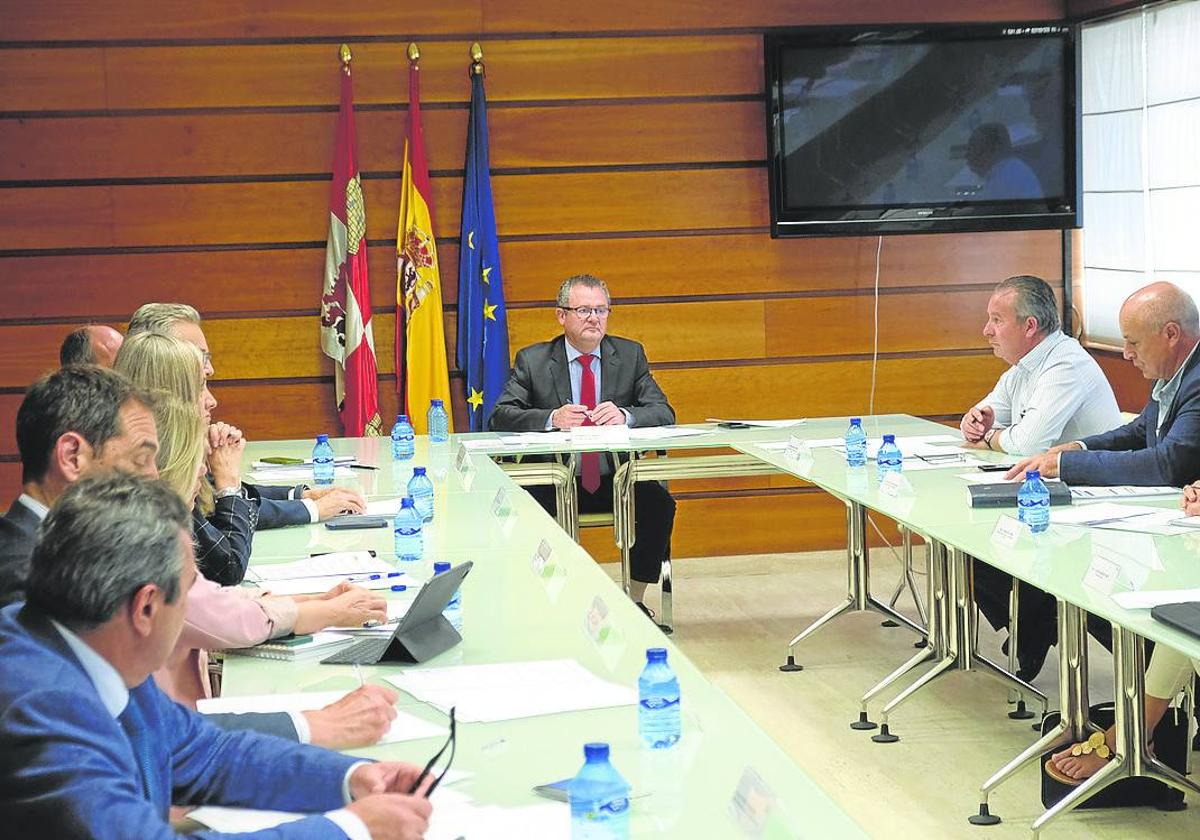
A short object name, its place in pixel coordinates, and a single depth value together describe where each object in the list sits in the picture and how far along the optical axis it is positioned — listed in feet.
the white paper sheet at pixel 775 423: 21.03
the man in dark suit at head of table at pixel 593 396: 20.84
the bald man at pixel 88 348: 16.96
